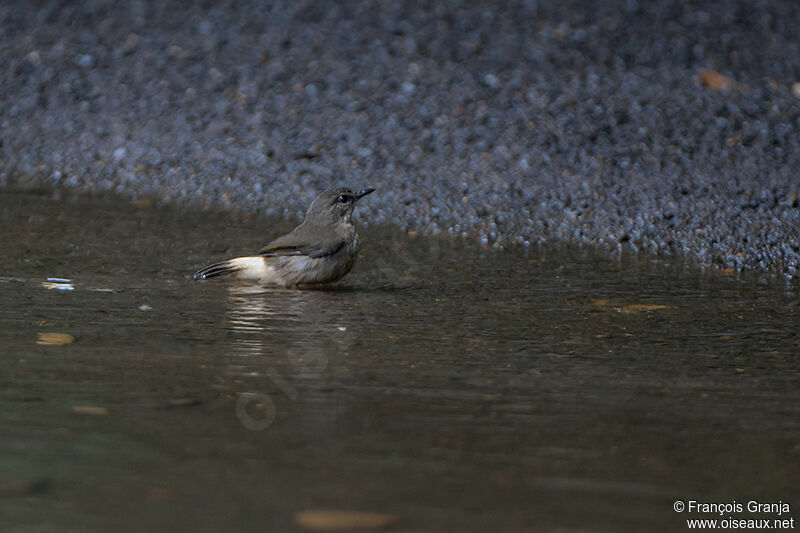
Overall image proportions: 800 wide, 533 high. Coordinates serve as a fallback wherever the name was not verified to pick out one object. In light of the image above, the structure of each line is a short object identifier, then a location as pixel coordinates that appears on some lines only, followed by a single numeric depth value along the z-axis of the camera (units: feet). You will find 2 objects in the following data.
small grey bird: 36.32
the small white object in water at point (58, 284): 33.50
